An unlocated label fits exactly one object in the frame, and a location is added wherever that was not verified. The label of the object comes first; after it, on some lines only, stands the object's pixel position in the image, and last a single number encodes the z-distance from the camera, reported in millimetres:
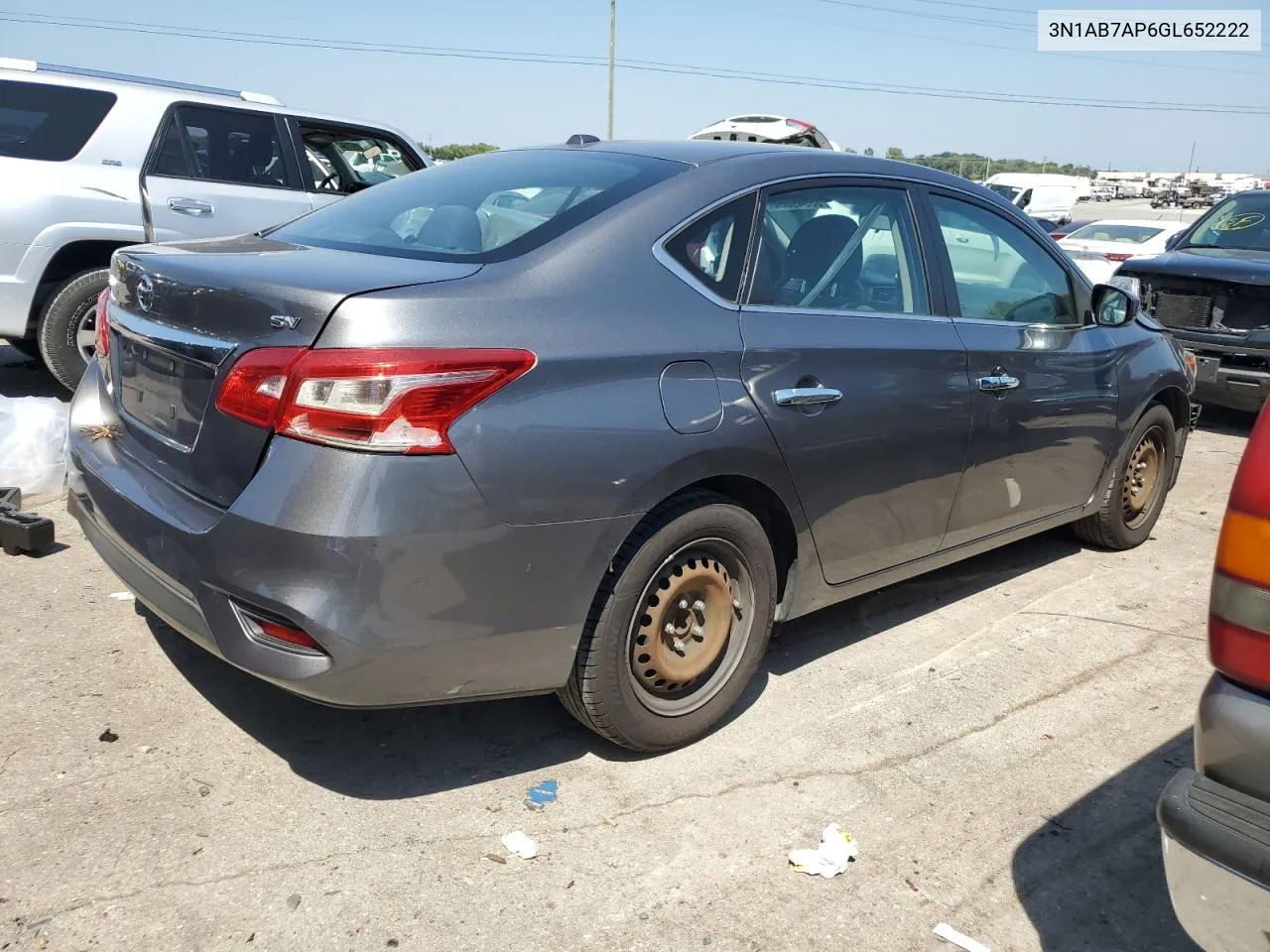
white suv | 6113
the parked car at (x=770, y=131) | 13703
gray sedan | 2428
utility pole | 40000
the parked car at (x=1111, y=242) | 11891
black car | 7680
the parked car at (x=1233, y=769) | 1821
